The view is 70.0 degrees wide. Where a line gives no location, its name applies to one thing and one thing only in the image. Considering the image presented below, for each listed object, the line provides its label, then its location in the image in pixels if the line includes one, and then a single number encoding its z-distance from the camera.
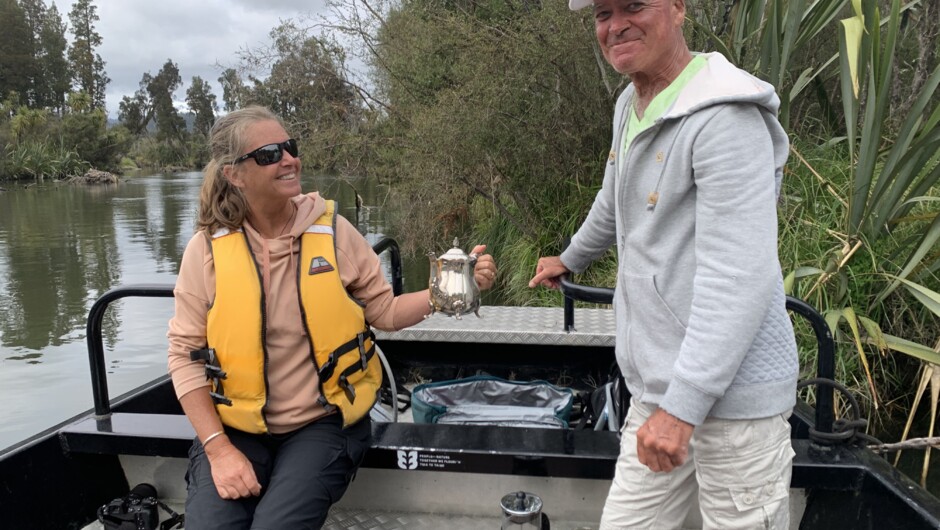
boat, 1.78
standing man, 1.15
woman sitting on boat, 1.81
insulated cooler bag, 2.70
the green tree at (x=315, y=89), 10.59
